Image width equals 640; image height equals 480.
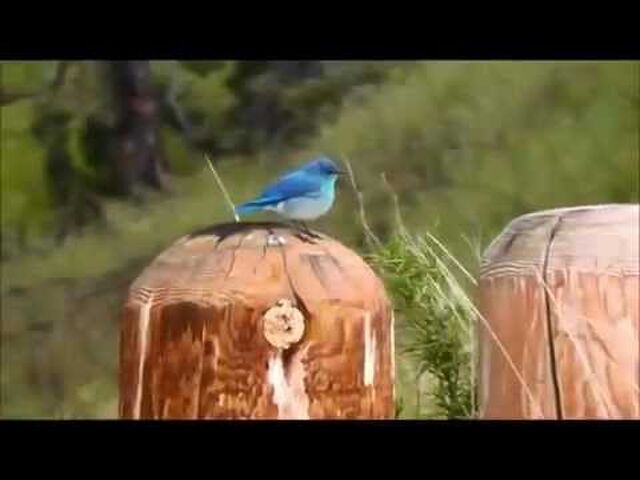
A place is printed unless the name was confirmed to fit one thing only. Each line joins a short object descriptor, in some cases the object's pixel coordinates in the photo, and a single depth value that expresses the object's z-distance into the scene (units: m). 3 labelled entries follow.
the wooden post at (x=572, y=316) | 12.33
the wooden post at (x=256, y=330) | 12.33
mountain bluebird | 12.51
